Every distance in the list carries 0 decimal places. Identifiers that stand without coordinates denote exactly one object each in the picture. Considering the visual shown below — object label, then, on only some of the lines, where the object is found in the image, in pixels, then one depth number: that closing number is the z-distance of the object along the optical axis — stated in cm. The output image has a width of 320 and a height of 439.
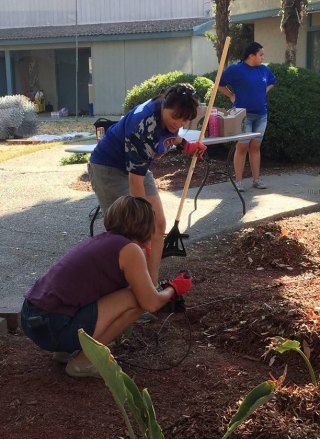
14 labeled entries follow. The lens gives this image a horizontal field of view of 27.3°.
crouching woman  319
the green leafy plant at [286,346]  274
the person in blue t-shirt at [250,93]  773
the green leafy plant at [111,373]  219
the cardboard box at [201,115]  698
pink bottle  704
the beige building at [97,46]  2489
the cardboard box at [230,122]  703
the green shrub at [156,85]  1086
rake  493
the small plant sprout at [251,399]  227
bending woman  396
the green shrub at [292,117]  971
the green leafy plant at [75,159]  1170
